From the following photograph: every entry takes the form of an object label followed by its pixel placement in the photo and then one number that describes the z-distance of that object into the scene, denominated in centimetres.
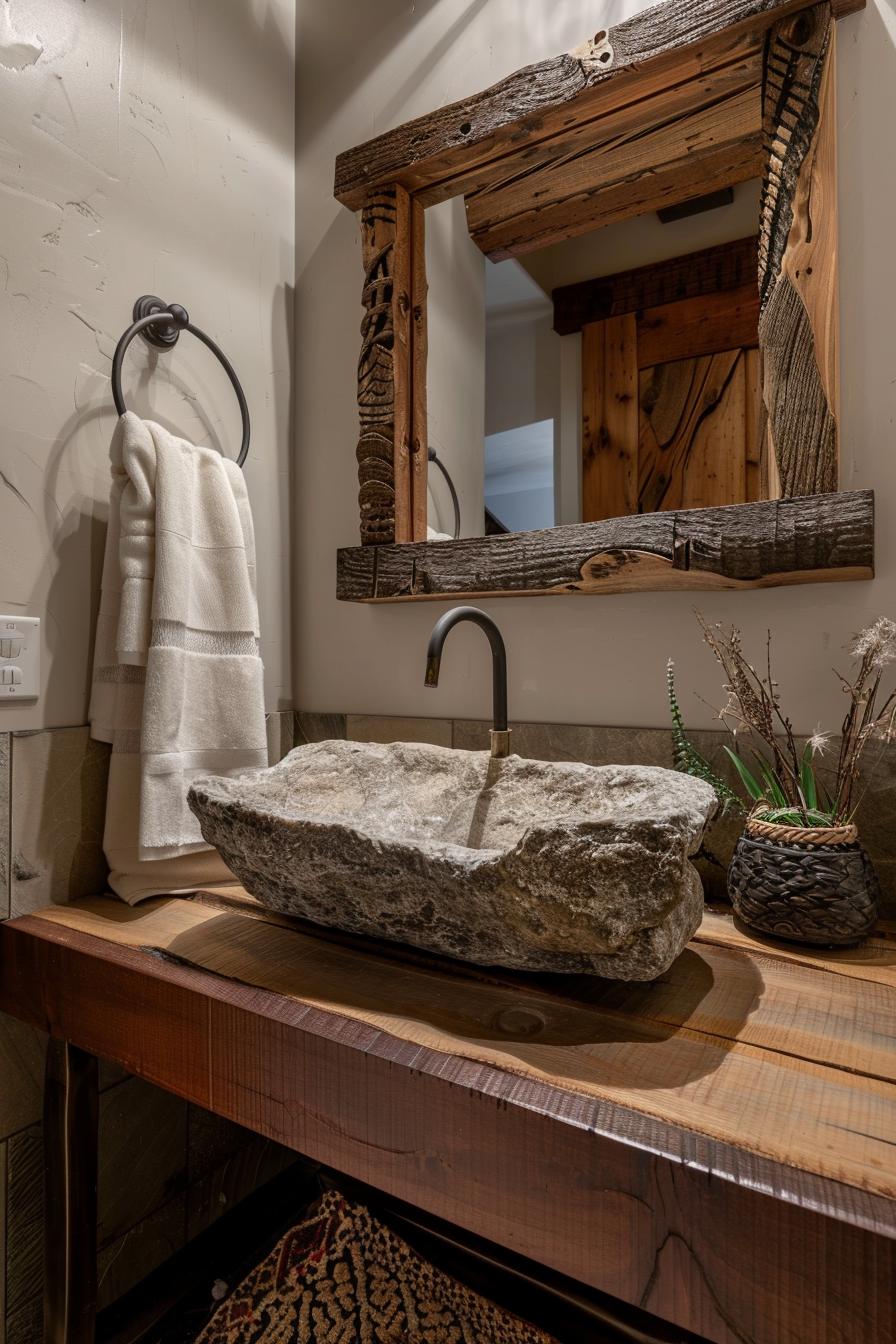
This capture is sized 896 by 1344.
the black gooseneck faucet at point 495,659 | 91
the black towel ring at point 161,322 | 112
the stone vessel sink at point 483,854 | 60
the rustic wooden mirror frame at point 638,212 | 91
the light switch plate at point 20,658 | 96
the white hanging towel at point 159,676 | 102
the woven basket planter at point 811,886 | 76
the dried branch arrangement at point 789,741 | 82
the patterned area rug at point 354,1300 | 98
